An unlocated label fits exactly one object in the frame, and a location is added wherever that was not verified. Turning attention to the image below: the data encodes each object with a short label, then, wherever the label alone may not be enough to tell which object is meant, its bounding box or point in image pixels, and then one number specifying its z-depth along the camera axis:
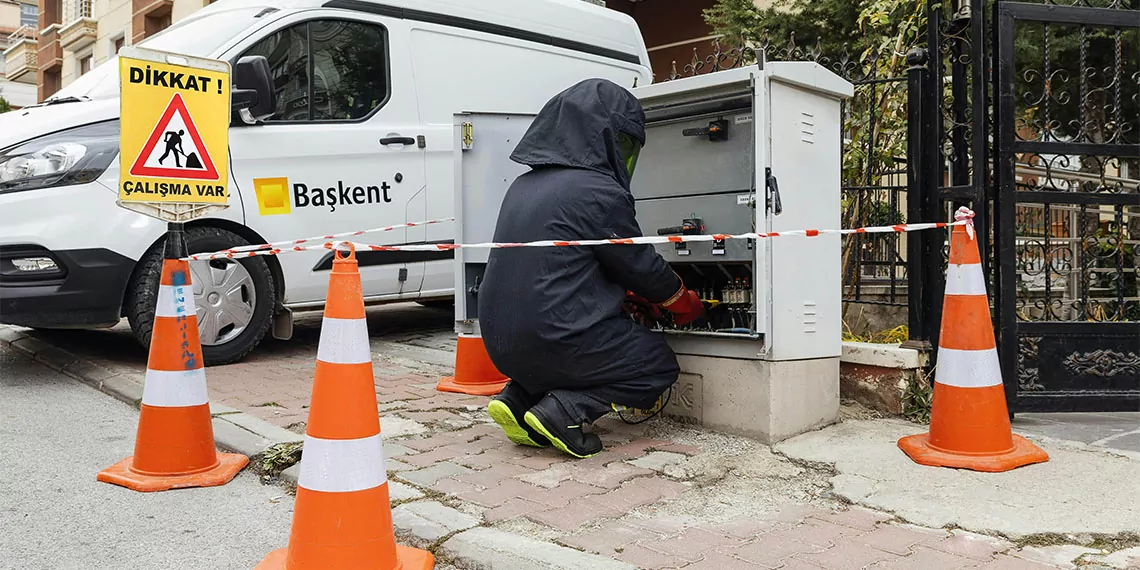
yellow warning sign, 3.72
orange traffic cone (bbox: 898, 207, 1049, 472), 3.60
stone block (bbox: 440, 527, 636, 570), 2.62
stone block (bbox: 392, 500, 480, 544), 2.92
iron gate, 4.18
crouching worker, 3.69
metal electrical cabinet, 3.92
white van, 5.18
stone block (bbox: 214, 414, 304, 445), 4.05
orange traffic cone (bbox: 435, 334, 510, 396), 5.21
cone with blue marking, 3.58
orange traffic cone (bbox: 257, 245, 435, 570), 2.52
